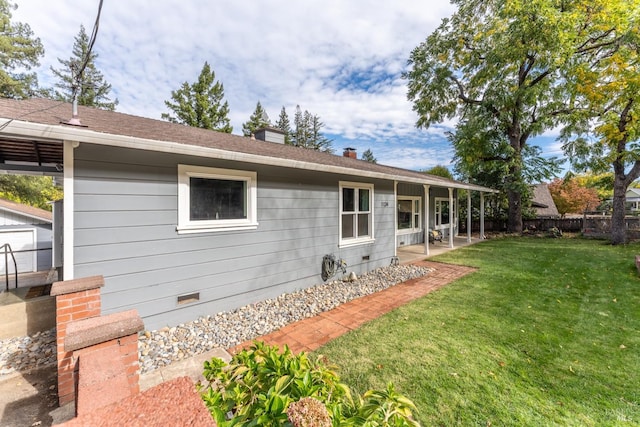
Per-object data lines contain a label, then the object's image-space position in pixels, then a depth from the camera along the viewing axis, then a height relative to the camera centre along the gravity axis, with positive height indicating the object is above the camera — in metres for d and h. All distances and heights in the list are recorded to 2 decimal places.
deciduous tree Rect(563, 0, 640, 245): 10.52 +5.21
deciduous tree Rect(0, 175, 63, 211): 13.05 +1.30
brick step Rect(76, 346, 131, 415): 1.14 -0.80
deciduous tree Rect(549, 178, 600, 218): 24.92 +1.42
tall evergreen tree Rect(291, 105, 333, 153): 35.09 +10.79
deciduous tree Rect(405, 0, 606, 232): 11.97 +7.55
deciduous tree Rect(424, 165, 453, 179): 28.33 +4.47
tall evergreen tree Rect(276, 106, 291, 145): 35.44 +12.24
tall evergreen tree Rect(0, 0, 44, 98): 13.17 +8.22
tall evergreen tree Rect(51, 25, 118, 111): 20.70 +10.57
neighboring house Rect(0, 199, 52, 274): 8.79 -0.74
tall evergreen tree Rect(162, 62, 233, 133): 21.80 +9.25
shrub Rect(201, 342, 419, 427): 1.13 -0.95
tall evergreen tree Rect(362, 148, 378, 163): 41.75 +9.25
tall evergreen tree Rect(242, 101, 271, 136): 27.56 +9.65
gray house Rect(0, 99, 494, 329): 3.02 +0.06
